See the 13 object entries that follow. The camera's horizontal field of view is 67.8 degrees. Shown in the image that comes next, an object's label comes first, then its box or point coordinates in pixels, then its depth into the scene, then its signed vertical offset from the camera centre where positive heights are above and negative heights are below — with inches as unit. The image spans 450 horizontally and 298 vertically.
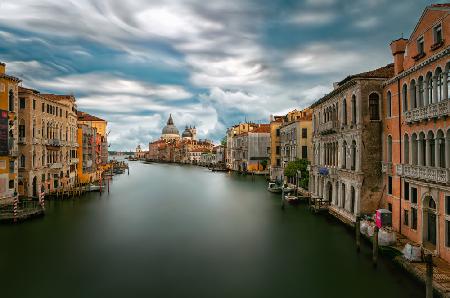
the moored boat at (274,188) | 1881.2 -208.1
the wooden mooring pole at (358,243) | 758.5 -210.0
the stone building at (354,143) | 914.1 +24.5
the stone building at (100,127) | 2703.0 +228.0
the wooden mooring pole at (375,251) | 653.9 -195.7
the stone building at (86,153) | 2054.9 -6.3
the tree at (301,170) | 1656.0 -93.8
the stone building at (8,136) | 1139.3 +59.8
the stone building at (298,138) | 1881.2 +75.6
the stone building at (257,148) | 3307.1 +34.5
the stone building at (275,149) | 2561.5 +18.4
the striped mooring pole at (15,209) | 1042.9 -179.8
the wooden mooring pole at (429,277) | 462.9 -177.8
